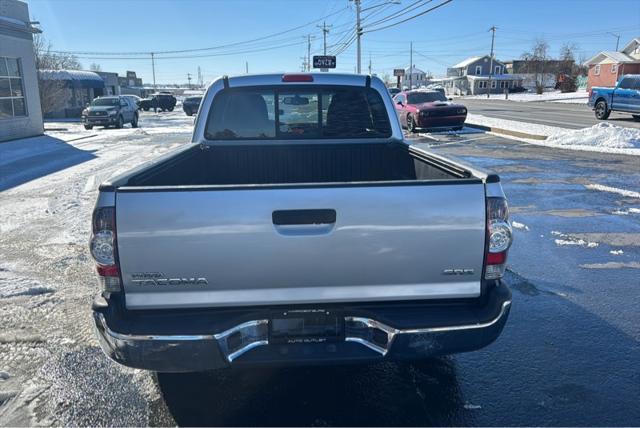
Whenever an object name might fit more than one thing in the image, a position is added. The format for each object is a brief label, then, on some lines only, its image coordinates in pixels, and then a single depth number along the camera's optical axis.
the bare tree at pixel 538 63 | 87.25
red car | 20.58
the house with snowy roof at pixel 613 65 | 61.34
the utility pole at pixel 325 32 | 71.19
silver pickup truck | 2.40
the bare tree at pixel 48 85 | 33.38
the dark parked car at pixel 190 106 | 42.28
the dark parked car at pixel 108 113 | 28.48
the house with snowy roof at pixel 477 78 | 96.25
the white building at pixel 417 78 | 118.81
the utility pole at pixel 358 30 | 41.92
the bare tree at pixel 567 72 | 74.82
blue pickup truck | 22.52
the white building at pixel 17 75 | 20.38
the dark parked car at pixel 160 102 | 53.09
